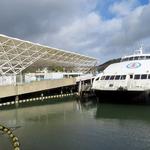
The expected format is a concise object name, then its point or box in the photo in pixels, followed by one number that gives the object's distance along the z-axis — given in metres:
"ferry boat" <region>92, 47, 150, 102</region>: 21.29
